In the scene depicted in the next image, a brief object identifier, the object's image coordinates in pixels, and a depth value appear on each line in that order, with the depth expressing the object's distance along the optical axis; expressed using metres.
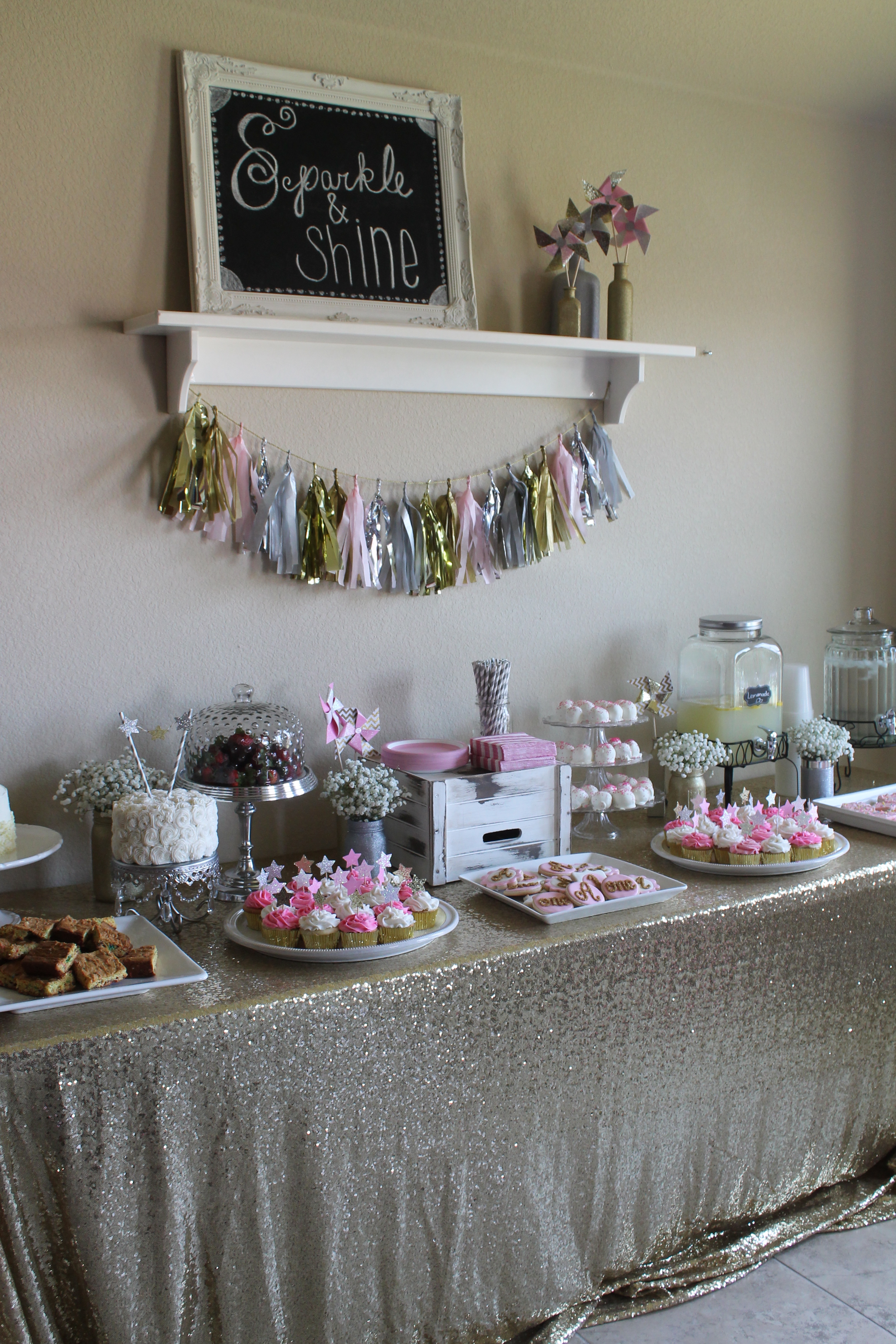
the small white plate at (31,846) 1.66
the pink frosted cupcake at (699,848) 2.02
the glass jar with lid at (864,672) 2.68
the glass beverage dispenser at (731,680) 2.43
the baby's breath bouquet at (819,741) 2.38
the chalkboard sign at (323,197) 1.95
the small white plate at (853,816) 2.24
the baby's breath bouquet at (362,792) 1.91
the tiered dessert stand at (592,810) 2.26
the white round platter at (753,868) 1.98
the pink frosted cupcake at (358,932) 1.59
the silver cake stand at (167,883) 1.66
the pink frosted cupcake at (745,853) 1.98
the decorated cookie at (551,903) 1.76
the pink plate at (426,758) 2.02
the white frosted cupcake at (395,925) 1.62
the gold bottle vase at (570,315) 2.26
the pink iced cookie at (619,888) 1.82
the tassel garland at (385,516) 1.99
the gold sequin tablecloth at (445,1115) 1.36
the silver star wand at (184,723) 1.90
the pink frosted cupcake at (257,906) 1.67
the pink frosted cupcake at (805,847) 2.02
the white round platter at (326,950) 1.58
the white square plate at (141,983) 1.39
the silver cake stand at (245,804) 1.88
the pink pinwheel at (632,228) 2.26
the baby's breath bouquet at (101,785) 1.83
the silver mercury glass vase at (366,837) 1.94
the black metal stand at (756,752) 2.36
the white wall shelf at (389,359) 1.91
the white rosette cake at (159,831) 1.64
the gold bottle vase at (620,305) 2.32
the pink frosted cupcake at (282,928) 1.60
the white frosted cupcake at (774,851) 1.99
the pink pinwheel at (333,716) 2.04
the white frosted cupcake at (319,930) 1.59
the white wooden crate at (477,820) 1.92
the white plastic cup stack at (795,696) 2.52
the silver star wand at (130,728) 1.81
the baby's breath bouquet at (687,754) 2.27
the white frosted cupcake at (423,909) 1.68
